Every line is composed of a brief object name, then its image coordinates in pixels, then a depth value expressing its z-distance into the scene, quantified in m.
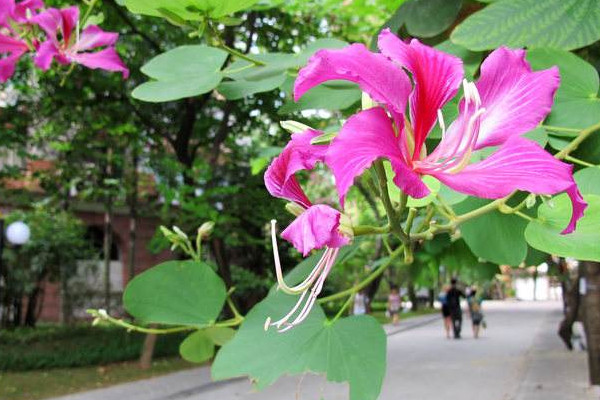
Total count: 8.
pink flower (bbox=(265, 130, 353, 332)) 0.56
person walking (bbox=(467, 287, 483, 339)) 19.49
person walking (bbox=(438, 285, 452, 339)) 18.81
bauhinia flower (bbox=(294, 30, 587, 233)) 0.53
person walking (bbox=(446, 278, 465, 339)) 18.42
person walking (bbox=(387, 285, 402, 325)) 22.88
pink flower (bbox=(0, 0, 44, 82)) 1.28
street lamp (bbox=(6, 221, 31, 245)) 11.92
